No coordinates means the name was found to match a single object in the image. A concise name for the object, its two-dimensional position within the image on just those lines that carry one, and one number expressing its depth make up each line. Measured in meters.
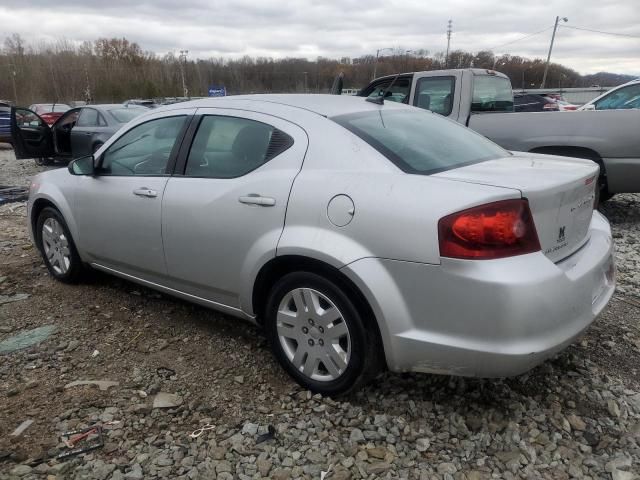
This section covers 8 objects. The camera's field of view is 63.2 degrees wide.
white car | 7.79
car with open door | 9.32
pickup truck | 5.48
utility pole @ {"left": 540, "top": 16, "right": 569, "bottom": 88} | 54.02
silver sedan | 2.16
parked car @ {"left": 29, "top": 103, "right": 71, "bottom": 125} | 19.29
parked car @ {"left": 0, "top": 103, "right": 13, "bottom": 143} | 14.70
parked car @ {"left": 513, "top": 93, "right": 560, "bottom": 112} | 15.45
